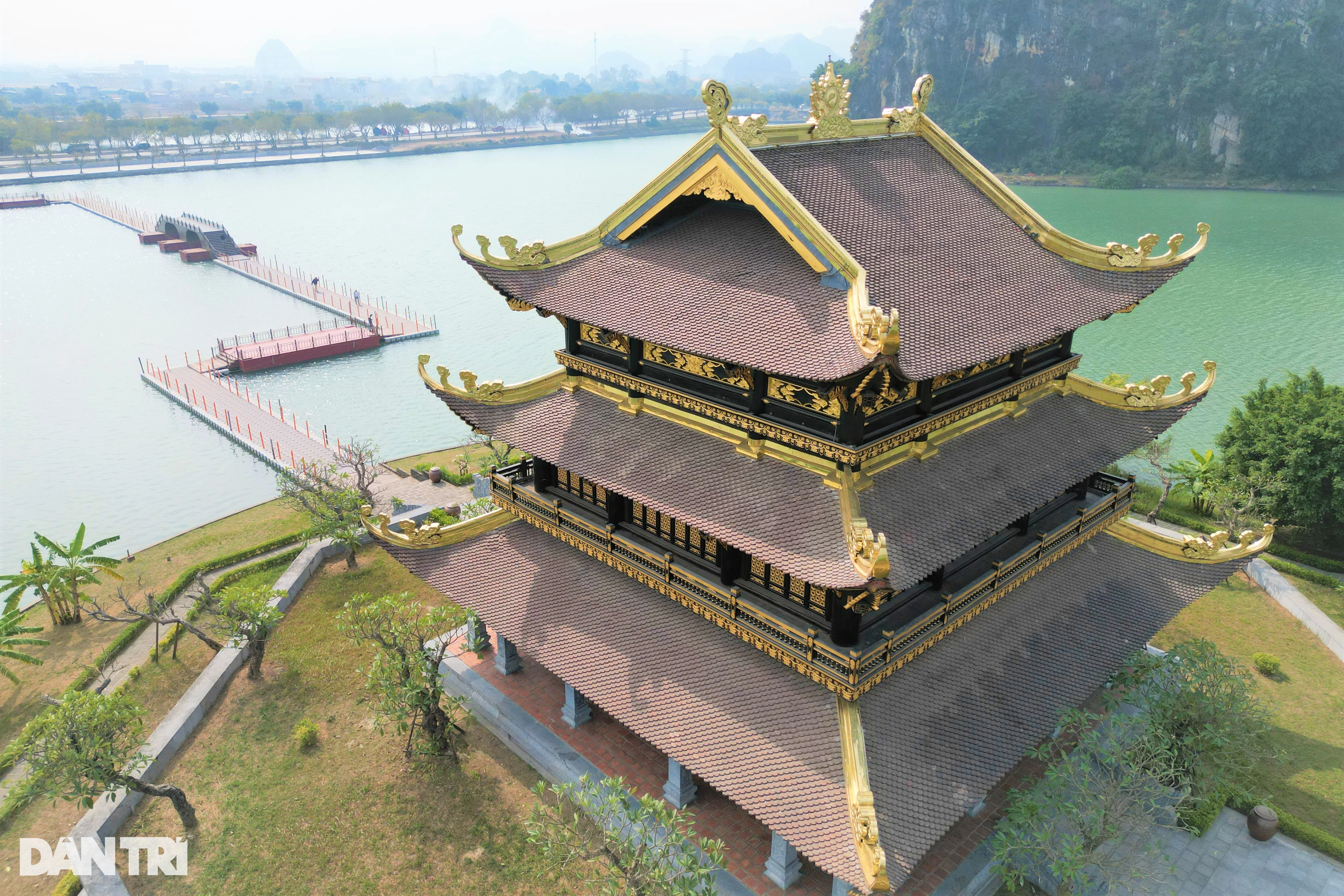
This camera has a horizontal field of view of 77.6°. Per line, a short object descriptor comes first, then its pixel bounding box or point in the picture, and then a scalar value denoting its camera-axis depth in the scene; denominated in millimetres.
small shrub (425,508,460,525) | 30531
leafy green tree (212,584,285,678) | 23812
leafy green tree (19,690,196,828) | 18016
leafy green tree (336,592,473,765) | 20047
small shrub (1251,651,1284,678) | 24734
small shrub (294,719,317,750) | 22000
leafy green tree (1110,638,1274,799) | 17562
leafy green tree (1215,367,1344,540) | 29688
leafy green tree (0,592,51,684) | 25125
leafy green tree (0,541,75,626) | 27453
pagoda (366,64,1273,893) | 14977
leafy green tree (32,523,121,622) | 28266
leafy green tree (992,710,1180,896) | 15852
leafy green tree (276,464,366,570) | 28938
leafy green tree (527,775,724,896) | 14484
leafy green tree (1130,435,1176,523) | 32344
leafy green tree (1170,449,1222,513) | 33125
